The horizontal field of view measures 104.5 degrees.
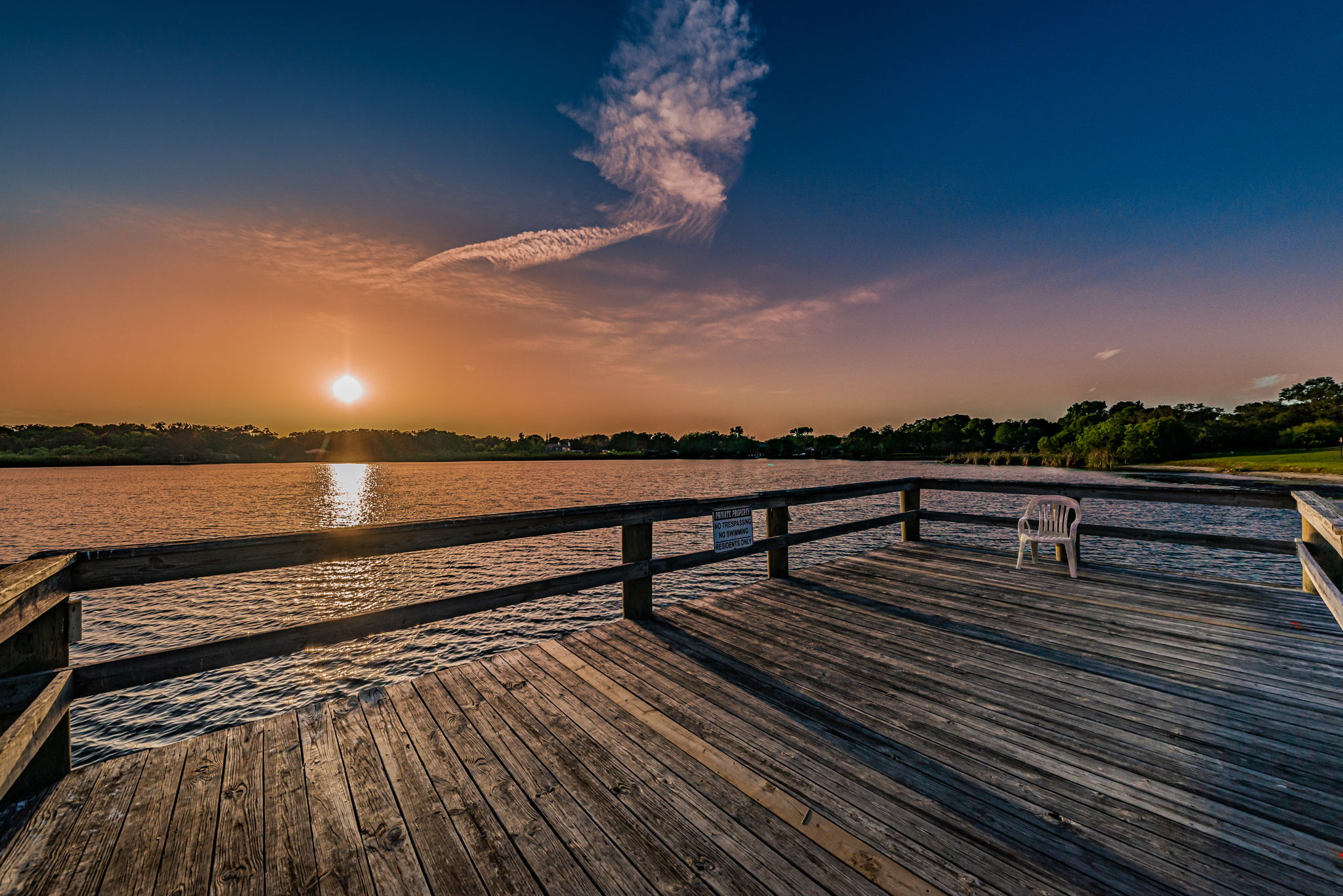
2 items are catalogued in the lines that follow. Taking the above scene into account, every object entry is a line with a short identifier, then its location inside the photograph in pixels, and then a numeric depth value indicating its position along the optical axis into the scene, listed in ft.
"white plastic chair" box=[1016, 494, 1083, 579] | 19.67
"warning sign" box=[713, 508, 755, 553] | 17.04
